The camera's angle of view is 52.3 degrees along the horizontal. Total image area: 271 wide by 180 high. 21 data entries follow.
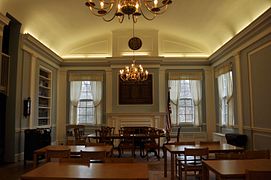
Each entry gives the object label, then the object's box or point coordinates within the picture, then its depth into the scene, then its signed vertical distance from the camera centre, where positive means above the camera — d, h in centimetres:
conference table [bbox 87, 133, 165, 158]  765 -60
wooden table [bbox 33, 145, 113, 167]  441 -58
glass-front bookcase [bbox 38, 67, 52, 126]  927 +61
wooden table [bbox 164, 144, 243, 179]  441 -57
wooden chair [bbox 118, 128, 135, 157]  769 -82
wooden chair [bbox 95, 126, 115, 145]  779 -61
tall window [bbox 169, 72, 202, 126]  1088 +68
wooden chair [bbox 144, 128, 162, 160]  777 -81
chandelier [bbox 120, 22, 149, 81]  824 +123
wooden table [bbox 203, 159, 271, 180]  261 -56
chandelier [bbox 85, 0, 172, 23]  391 +153
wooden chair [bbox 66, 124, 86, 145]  1051 -59
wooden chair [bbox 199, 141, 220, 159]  523 -55
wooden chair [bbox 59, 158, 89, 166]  323 -55
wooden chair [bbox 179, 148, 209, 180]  409 -83
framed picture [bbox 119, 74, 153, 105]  1068 +86
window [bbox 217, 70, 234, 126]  881 +55
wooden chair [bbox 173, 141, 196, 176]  505 -57
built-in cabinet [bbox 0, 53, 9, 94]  673 +104
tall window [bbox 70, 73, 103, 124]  1090 +61
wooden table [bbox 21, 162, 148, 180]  250 -57
